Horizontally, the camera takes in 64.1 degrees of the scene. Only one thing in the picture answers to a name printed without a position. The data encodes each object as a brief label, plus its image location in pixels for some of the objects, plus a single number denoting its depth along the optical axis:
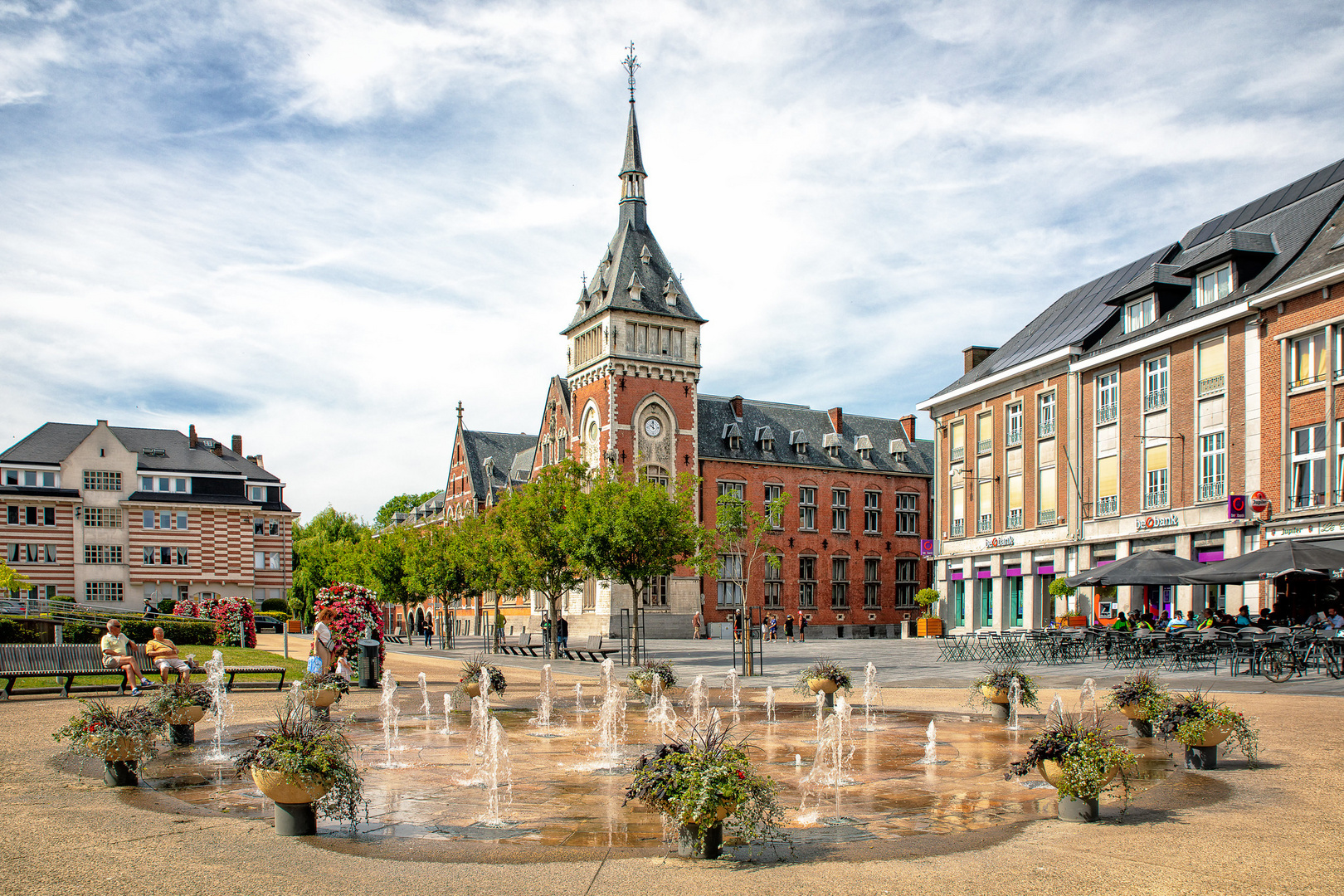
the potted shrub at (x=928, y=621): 56.00
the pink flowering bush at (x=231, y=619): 40.41
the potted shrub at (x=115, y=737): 11.04
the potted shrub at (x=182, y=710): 14.27
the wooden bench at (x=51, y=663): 20.36
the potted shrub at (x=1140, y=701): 14.15
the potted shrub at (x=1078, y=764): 9.34
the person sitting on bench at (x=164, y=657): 19.55
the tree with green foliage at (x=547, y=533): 41.69
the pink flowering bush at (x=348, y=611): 24.05
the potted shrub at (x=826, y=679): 19.03
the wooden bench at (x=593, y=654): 37.50
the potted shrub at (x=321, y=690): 17.31
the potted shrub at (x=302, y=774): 8.92
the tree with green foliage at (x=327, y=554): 71.12
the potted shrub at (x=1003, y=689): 17.19
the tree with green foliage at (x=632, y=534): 37.78
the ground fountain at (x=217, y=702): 14.13
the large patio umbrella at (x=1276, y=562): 25.88
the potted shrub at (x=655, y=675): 20.45
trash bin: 24.22
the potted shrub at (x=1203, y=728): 12.20
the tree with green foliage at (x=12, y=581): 55.06
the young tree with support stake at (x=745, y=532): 48.78
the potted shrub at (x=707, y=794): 8.24
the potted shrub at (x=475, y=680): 20.27
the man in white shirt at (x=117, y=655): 20.14
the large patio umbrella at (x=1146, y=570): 29.91
